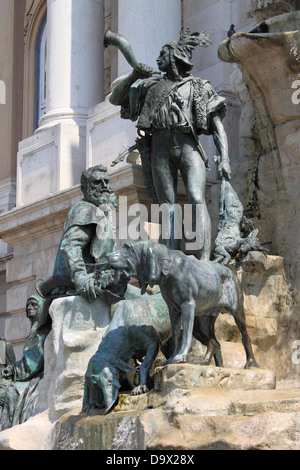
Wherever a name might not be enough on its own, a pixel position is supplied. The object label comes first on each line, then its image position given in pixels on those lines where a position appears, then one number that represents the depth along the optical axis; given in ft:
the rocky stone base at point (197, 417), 36.78
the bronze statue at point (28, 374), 57.85
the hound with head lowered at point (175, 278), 45.26
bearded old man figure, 51.60
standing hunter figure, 59.51
